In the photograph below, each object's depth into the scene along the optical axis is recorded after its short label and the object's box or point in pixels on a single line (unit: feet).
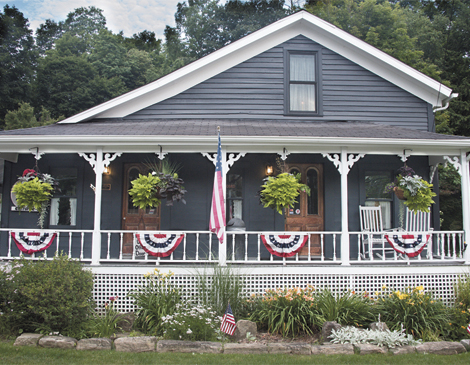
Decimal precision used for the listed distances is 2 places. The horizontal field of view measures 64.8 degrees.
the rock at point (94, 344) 18.76
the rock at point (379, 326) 19.95
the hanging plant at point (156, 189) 24.39
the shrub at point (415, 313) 20.73
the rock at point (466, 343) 19.22
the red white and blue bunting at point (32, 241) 24.68
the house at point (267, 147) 24.94
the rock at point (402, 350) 18.63
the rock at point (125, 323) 21.48
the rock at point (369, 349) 18.58
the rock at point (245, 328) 20.15
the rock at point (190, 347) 18.53
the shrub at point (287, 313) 20.63
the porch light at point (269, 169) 30.06
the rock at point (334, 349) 18.62
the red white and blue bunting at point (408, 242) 24.73
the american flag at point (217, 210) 21.39
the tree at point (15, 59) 92.79
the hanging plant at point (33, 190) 24.62
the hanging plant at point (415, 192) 25.02
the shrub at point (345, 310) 21.18
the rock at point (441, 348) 18.83
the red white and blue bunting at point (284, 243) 24.29
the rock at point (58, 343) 18.78
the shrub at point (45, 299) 19.45
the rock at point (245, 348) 18.45
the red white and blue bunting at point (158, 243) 24.20
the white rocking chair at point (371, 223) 29.63
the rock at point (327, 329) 19.80
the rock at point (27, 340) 18.85
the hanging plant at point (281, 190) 24.06
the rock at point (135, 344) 18.70
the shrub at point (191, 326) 19.48
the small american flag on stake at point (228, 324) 18.86
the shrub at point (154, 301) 21.13
